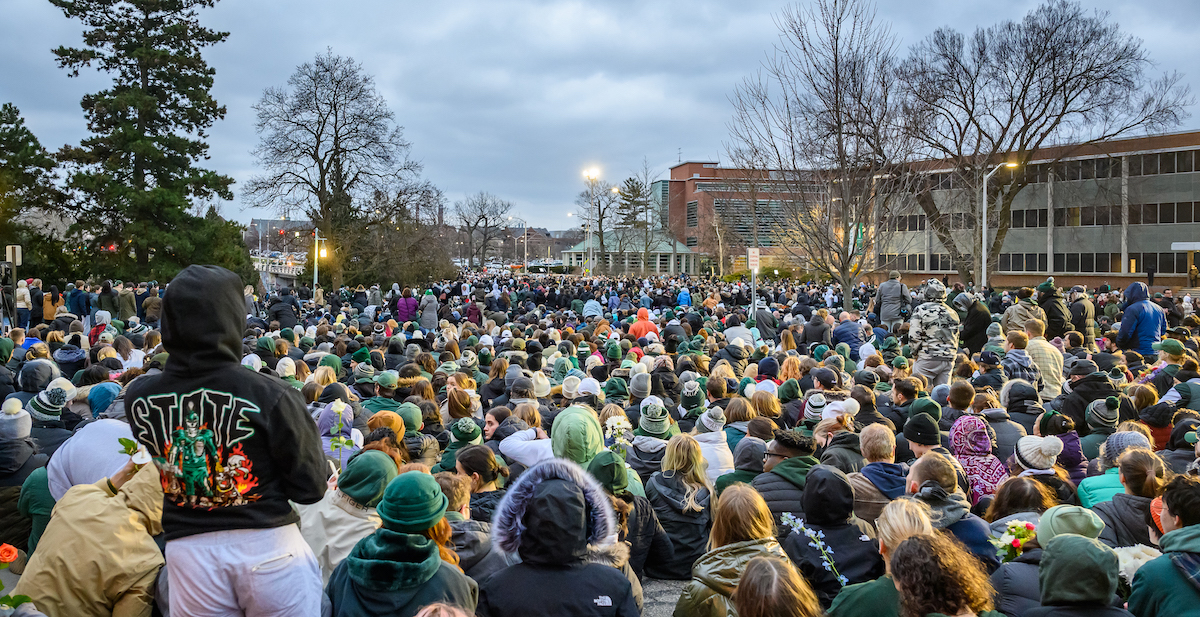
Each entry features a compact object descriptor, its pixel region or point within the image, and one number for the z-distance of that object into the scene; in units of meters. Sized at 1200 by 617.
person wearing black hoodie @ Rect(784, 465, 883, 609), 3.95
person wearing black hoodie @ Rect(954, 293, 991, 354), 12.77
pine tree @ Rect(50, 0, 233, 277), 30.56
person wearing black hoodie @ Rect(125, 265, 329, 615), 2.55
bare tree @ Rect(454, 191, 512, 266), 92.81
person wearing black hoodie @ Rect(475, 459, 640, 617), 2.83
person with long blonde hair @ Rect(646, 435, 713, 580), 5.08
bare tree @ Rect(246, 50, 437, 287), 37.59
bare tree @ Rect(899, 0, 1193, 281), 40.78
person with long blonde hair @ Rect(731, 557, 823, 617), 2.67
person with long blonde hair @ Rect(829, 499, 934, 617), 3.11
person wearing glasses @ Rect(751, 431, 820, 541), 4.82
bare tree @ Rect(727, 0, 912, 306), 15.61
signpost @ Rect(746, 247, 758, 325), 15.91
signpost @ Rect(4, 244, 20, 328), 16.98
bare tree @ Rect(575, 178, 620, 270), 66.23
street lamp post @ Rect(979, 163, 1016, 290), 29.38
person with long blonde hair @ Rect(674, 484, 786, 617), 3.24
